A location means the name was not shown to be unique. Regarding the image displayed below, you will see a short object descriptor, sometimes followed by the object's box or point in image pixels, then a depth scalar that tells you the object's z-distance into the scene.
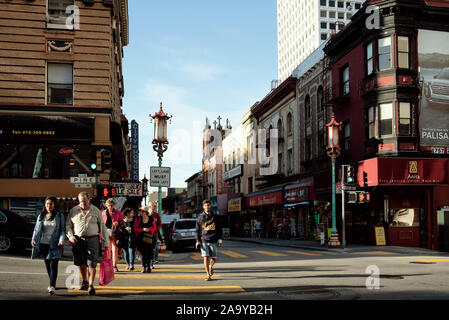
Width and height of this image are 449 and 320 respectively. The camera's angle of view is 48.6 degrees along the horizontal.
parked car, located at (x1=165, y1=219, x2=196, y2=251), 24.53
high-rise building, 108.00
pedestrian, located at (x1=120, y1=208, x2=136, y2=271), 14.39
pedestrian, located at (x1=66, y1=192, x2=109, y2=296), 9.45
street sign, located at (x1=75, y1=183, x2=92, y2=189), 17.78
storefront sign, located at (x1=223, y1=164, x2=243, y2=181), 55.13
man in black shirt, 11.82
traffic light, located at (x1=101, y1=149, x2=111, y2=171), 17.80
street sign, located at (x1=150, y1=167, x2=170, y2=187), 18.92
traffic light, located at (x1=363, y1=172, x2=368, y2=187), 25.55
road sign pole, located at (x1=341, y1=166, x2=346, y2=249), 23.88
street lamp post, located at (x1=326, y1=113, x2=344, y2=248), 24.84
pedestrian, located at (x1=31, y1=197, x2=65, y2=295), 9.49
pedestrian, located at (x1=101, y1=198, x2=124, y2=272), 13.79
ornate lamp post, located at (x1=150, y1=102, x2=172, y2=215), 19.92
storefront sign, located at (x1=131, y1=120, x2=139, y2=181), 40.84
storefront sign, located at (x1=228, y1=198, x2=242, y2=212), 51.97
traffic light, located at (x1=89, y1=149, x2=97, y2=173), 17.19
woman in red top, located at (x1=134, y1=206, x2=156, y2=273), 13.55
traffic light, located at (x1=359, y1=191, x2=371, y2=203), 23.41
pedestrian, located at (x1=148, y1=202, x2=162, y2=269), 14.91
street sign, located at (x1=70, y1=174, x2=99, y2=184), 17.58
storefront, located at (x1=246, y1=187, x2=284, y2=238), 40.47
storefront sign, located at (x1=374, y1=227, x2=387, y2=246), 25.75
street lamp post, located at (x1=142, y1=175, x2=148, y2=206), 27.40
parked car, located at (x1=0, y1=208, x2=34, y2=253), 16.97
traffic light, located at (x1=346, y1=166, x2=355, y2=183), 23.45
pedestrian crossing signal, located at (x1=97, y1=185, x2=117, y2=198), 18.59
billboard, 26.25
